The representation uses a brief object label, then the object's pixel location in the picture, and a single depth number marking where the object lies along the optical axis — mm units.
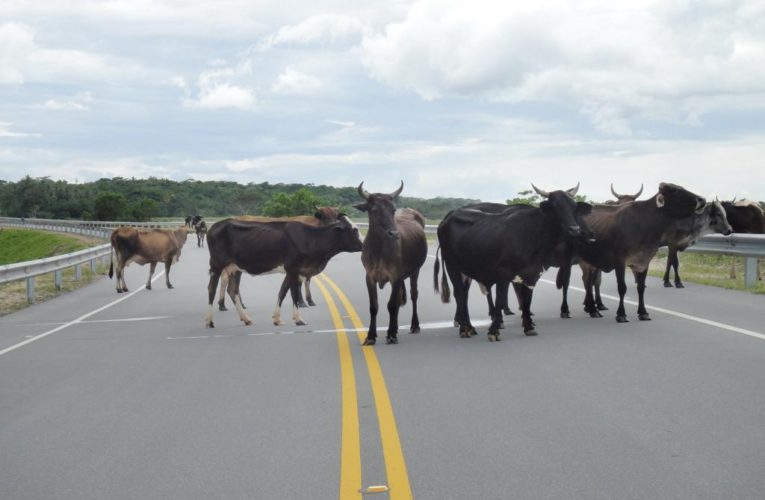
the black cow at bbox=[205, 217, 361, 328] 15477
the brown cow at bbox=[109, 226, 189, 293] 23562
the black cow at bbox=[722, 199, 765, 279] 21891
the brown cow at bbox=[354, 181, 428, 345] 11969
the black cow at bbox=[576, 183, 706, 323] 13938
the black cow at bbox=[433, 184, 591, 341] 12422
